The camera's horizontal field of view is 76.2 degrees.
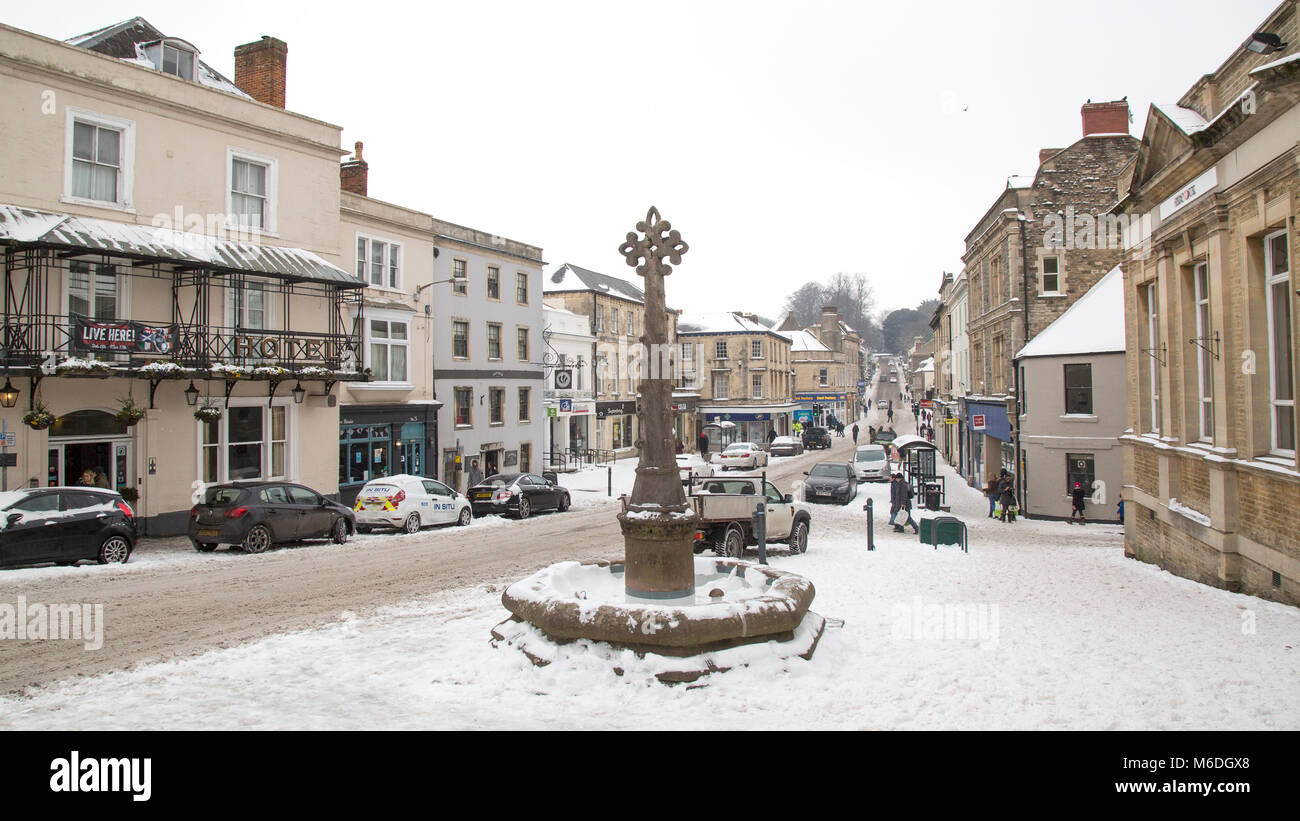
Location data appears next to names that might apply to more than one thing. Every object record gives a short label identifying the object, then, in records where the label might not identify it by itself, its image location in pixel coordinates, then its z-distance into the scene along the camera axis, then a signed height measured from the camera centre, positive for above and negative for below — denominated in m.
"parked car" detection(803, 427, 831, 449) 59.12 -0.68
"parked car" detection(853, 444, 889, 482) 35.75 -1.58
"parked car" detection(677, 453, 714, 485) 35.40 -1.67
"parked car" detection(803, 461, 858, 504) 28.50 -1.92
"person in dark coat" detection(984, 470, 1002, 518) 27.90 -2.15
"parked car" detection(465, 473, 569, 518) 25.17 -1.93
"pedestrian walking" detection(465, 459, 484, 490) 29.56 -1.54
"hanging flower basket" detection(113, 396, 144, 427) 17.80 +0.49
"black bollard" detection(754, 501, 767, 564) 15.08 -1.84
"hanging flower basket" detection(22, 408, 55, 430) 16.25 +0.37
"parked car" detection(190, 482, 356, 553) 17.03 -1.74
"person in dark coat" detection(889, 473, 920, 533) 21.23 -1.77
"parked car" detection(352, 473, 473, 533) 21.06 -1.82
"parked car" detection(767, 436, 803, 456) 54.00 -1.12
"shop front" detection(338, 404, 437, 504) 26.61 -0.32
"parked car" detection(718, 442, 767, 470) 43.31 -1.45
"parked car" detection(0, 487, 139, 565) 13.64 -1.53
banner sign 17.03 +2.13
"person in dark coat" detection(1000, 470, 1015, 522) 25.86 -2.33
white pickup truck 16.81 -1.88
